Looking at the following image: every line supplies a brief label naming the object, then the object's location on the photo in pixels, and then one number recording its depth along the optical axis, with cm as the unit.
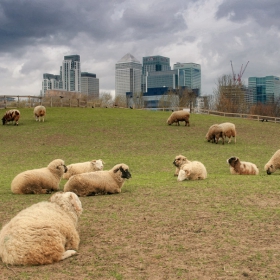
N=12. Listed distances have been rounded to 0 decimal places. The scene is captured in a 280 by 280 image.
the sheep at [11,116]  3822
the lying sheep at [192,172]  1437
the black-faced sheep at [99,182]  1173
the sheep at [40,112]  3978
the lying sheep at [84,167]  1532
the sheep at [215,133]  2933
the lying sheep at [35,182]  1209
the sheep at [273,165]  1638
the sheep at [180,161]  1559
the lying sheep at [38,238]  587
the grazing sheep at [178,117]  3797
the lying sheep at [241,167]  1628
